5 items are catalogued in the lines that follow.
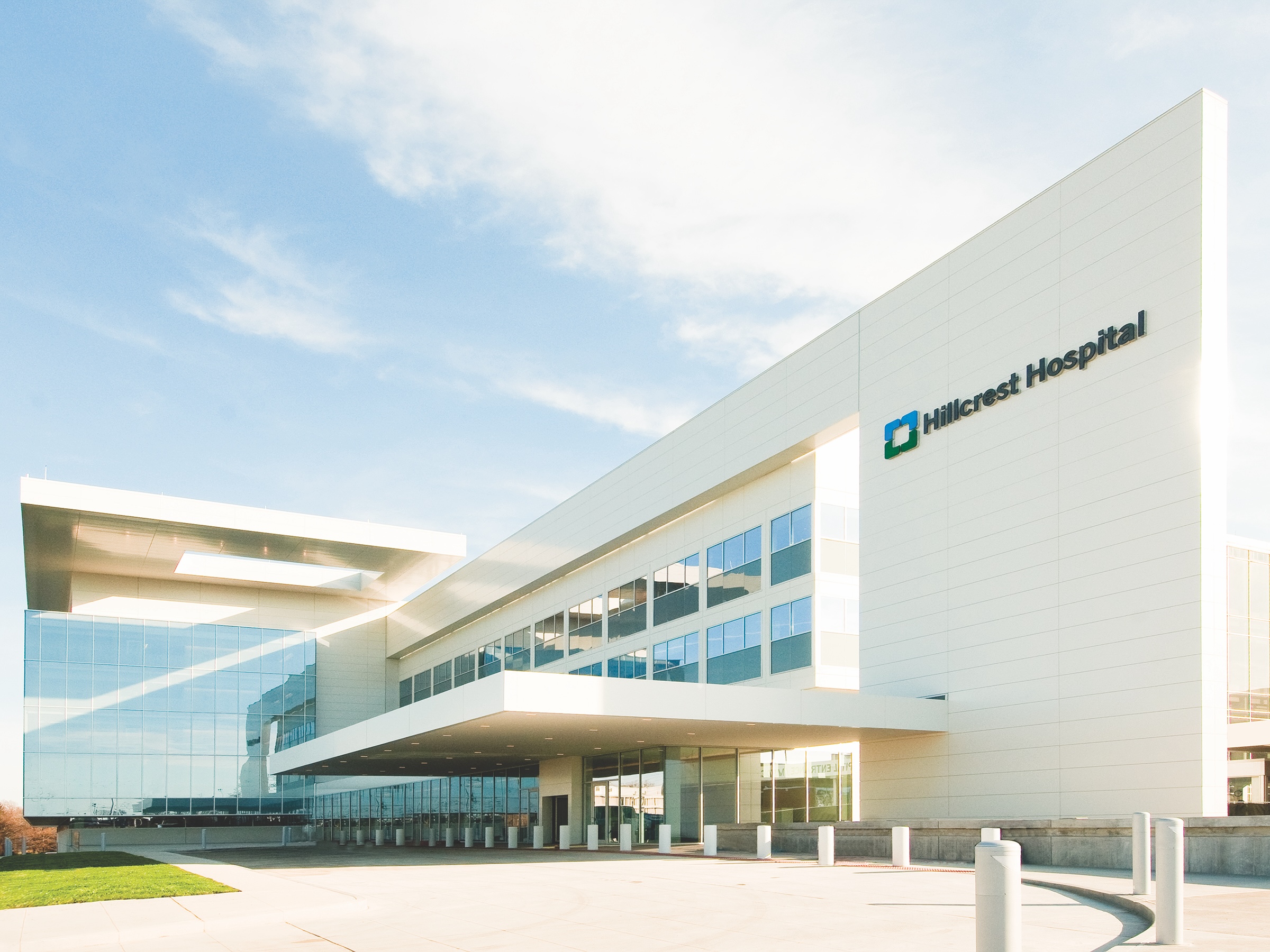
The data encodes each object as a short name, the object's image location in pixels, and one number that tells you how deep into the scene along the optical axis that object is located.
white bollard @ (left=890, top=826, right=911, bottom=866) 21.36
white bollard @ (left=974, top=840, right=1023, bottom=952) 6.77
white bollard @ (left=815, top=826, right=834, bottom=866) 22.16
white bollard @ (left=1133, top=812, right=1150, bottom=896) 13.61
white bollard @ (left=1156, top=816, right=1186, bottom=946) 9.55
